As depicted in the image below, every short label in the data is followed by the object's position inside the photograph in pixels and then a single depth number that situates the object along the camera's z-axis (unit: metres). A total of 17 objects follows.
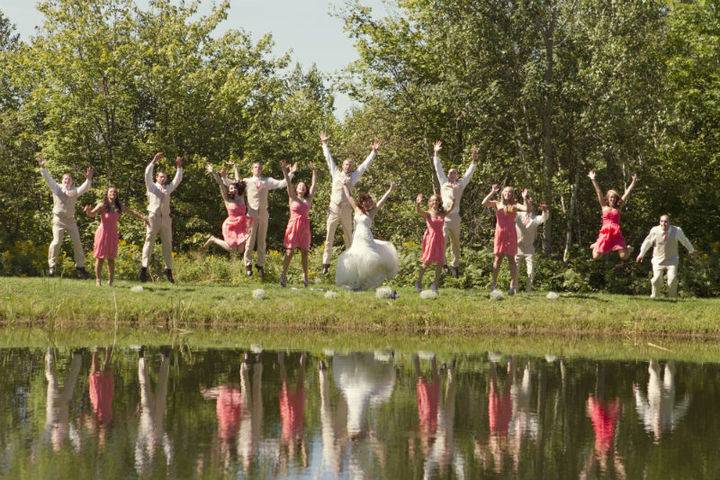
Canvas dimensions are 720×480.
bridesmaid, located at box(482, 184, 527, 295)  24.92
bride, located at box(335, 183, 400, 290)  24.50
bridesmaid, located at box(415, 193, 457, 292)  24.48
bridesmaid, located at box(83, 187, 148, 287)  24.33
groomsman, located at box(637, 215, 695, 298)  26.92
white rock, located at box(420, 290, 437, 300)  24.32
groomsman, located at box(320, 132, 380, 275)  25.00
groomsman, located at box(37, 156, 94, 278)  25.47
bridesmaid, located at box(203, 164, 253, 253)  25.75
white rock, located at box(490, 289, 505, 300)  24.49
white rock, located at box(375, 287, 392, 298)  23.91
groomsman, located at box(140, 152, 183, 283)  25.02
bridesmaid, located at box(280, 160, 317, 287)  25.47
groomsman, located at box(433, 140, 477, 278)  25.36
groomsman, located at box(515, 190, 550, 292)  26.33
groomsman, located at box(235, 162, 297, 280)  25.98
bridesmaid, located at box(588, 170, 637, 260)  25.31
